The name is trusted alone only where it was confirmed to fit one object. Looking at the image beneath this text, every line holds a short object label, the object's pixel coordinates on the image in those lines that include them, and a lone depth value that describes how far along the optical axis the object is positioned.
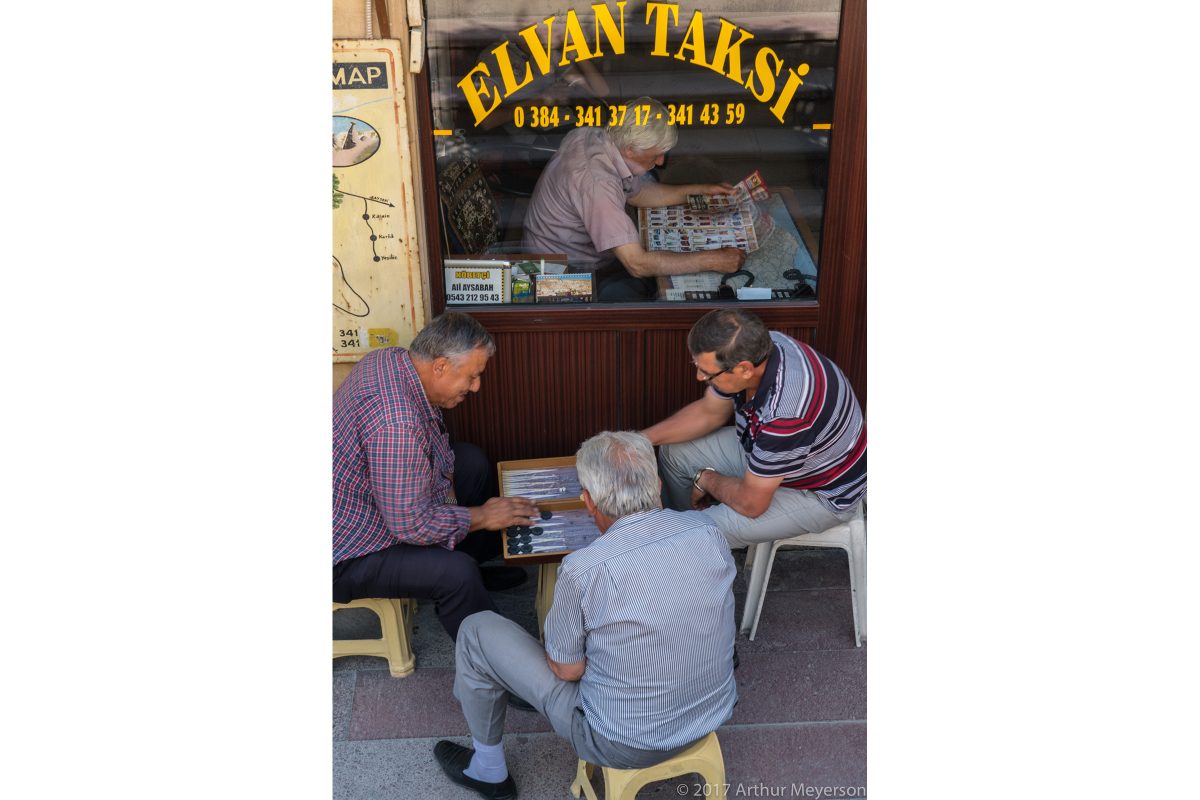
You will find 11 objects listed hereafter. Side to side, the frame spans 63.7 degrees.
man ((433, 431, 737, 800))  2.34
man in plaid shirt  2.92
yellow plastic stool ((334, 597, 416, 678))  3.21
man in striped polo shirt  2.99
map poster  3.25
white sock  2.80
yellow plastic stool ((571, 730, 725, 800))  2.50
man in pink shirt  3.71
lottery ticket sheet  3.82
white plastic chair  3.36
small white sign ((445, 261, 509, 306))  3.71
